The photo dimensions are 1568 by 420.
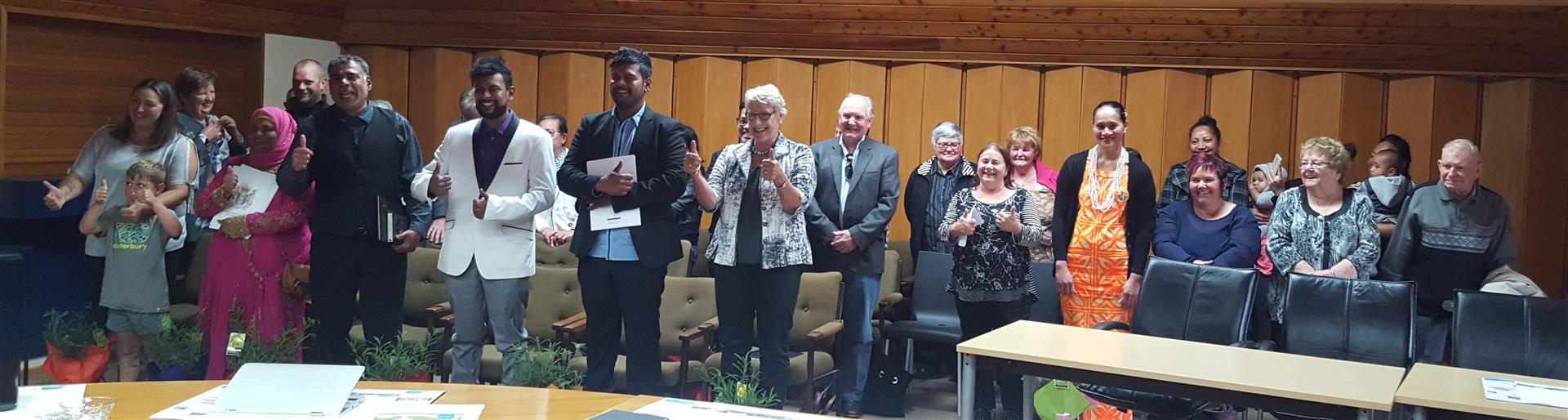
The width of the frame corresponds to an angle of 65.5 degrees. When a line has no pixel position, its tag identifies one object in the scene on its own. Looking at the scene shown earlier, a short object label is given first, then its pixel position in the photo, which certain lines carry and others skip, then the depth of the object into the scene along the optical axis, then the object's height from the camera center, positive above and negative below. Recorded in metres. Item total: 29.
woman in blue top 4.27 -0.06
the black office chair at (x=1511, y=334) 3.46 -0.31
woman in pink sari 4.52 -0.30
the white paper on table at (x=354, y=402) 2.30 -0.45
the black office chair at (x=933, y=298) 5.03 -0.41
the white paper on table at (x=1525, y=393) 2.79 -0.39
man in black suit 4.19 -0.15
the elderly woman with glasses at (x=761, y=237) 4.26 -0.15
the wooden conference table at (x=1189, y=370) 2.91 -0.41
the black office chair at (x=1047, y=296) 4.79 -0.36
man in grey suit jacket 4.54 -0.08
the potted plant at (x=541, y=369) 4.24 -0.65
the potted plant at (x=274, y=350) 4.50 -0.66
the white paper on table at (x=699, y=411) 2.39 -0.44
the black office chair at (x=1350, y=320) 3.68 -0.31
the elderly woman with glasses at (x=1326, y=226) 4.16 -0.03
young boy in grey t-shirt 4.68 -0.40
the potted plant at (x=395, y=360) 4.36 -0.67
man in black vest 4.34 -0.07
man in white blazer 4.22 -0.07
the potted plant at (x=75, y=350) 4.65 -0.72
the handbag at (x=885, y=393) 4.83 -0.77
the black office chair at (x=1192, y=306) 3.84 -0.30
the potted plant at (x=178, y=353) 4.70 -0.72
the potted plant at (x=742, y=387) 4.11 -0.67
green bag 4.14 -0.67
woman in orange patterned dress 4.43 -0.09
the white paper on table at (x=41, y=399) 2.24 -0.46
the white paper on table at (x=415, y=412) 2.32 -0.45
